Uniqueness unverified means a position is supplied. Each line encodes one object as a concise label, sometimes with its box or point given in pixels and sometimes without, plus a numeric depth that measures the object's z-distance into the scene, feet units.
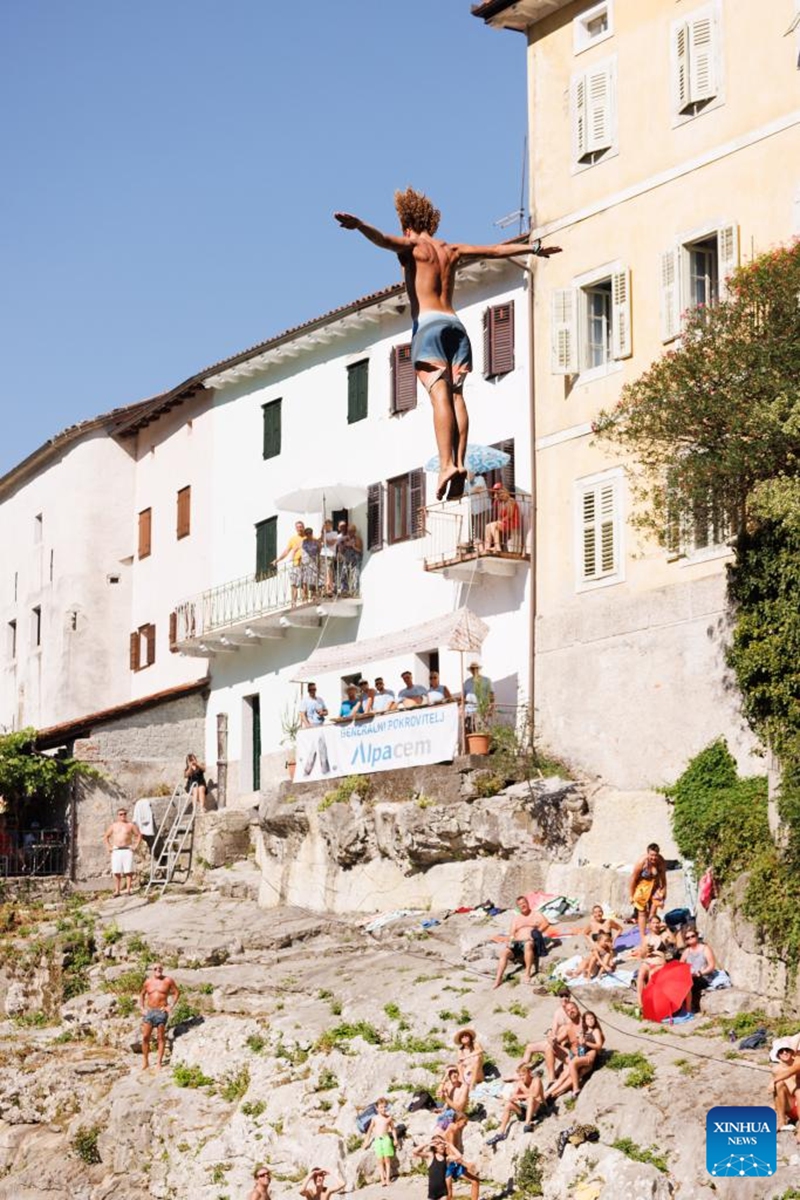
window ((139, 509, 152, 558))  168.76
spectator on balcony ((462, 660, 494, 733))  120.47
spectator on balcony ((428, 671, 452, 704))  120.26
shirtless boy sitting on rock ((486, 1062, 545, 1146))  84.02
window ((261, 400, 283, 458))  151.23
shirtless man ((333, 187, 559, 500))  69.62
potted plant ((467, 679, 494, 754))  118.32
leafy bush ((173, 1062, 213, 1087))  102.01
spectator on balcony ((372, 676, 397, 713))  124.47
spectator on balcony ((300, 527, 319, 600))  139.33
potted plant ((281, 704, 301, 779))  142.10
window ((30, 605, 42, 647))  179.93
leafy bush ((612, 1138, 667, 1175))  77.46
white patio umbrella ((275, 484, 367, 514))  139.44
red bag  95.86
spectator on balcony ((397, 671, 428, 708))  122.01
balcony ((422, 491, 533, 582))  124.06
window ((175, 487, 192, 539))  161.38
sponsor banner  119.34
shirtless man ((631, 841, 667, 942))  100.78
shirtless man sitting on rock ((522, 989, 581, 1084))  85.30
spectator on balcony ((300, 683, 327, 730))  130.72
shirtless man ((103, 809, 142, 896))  140.97
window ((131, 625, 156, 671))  167.12
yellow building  111.86
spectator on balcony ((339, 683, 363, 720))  125.90
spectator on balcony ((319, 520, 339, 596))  138.62
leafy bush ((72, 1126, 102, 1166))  100.83
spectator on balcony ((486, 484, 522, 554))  124.06
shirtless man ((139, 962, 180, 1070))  106.01
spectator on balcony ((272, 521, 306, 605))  140.36
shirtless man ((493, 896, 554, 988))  97.96
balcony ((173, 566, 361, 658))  138.82
